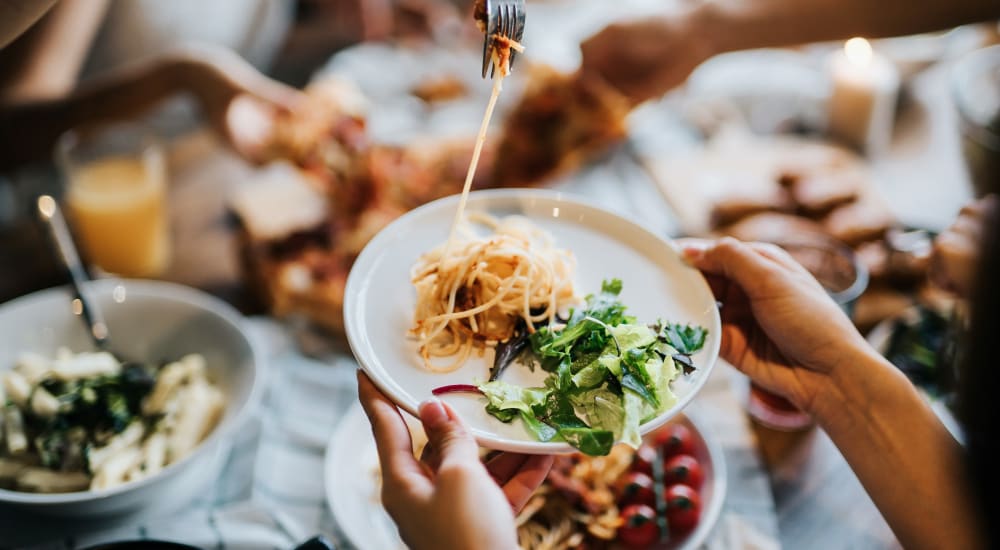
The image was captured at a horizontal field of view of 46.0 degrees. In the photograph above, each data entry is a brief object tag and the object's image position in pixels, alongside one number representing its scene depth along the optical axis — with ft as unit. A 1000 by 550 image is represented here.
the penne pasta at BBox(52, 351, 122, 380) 2.70
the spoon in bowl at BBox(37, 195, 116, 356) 2.86
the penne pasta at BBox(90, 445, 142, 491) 2.54
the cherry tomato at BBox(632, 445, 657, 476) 2.69
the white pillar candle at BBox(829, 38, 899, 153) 3.93
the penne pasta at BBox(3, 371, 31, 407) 2.66
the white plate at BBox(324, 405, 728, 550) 2.51
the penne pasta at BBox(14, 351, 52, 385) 2.72
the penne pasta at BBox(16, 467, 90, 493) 2.55
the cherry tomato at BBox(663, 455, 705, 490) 2.63
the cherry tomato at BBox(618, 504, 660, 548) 2.52
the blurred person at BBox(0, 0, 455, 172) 3.72
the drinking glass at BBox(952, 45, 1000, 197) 3.31
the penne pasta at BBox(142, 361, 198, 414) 2.74
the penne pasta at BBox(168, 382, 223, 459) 2.66
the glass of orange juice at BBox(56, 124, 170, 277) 3.45
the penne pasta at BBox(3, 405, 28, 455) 2.58
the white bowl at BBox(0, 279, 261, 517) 2.85
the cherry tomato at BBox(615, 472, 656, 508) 2.61
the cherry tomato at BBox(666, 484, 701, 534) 2.55
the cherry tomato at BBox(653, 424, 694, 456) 2.70
